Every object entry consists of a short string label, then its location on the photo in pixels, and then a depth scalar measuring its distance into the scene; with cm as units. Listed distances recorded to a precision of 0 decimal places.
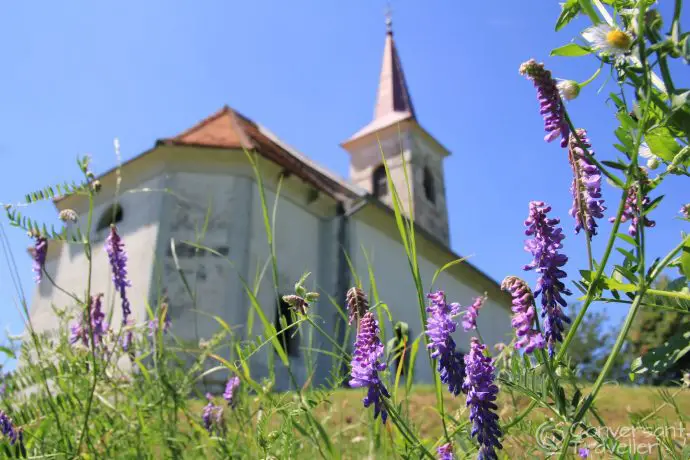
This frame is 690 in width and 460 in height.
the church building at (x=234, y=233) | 880
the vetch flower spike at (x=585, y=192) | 31
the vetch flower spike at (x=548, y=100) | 30
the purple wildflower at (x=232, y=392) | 69
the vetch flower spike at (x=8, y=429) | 54
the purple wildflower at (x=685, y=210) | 37
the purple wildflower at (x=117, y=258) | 66
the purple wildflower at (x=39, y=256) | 64
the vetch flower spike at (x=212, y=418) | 71
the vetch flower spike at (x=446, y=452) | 35
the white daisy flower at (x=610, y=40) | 29
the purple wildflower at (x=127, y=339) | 78
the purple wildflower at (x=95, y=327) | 72
